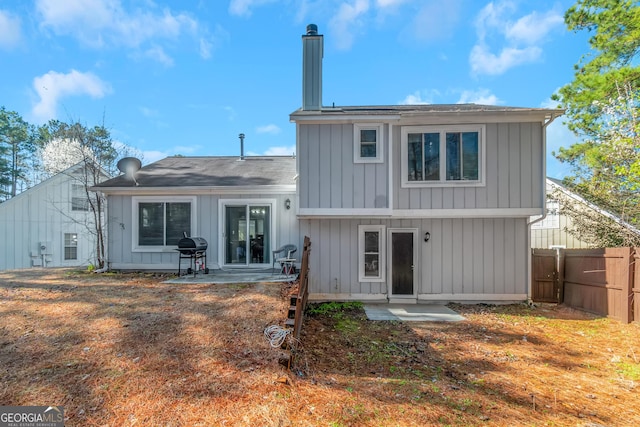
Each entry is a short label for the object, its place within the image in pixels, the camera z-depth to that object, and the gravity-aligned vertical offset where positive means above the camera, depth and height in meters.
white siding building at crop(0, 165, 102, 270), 13.63 -0.30
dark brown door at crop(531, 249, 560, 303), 8.52 -1.58
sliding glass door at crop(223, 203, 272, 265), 9.28 -0.53
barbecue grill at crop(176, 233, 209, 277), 8.43 -0.93
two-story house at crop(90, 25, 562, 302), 7.54 +0.64
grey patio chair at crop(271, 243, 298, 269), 8.49 -0.84
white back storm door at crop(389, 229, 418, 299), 8.08 -1.11
